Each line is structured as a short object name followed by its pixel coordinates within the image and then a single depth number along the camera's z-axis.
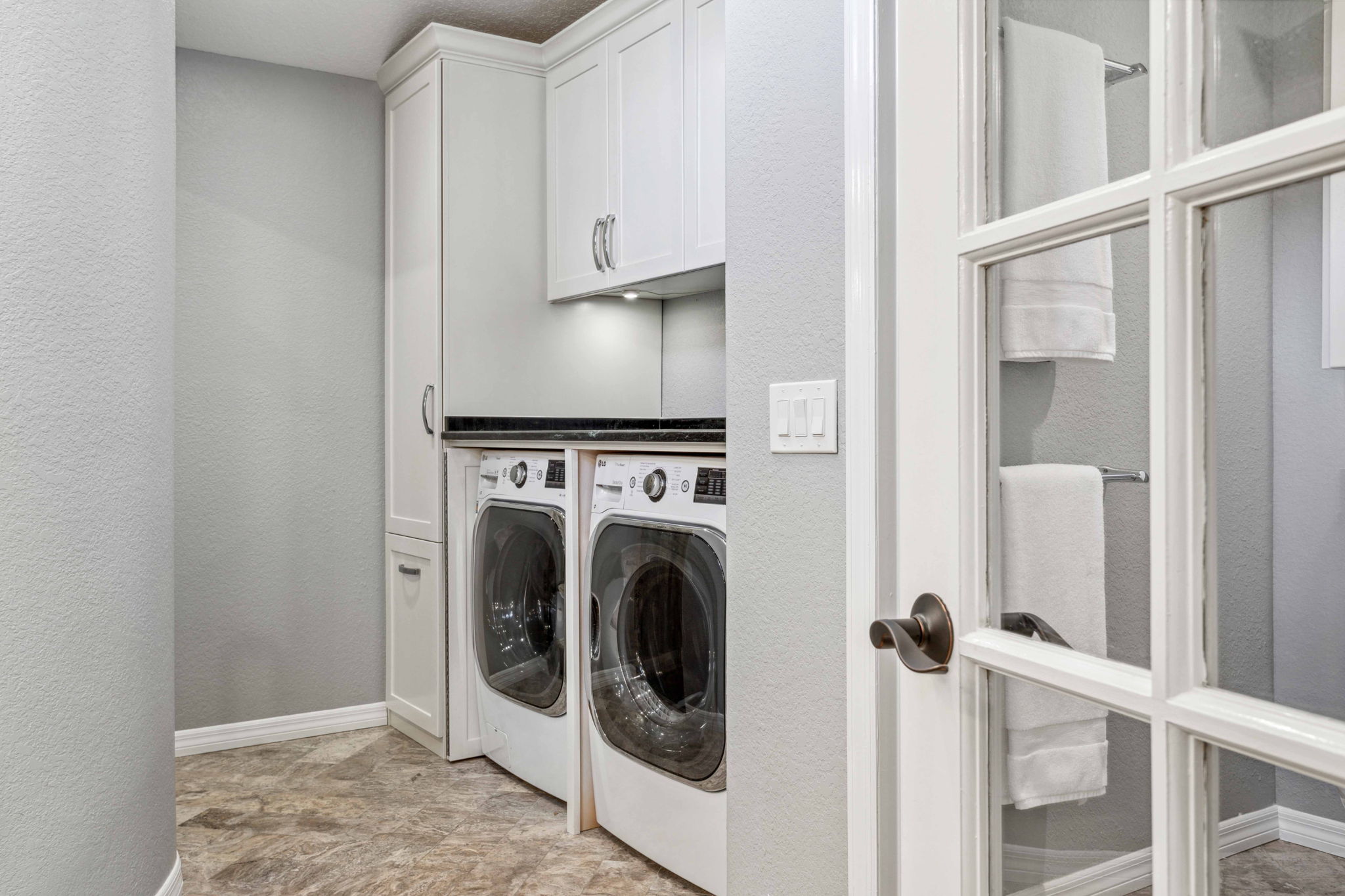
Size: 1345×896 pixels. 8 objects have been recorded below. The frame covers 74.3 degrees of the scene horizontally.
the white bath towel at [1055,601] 0.75
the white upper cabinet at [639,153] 2.48
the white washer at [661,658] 1.89
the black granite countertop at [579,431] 1.92
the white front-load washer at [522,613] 2.43
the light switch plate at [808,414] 1.20
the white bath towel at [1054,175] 0.74
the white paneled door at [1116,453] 0.59
